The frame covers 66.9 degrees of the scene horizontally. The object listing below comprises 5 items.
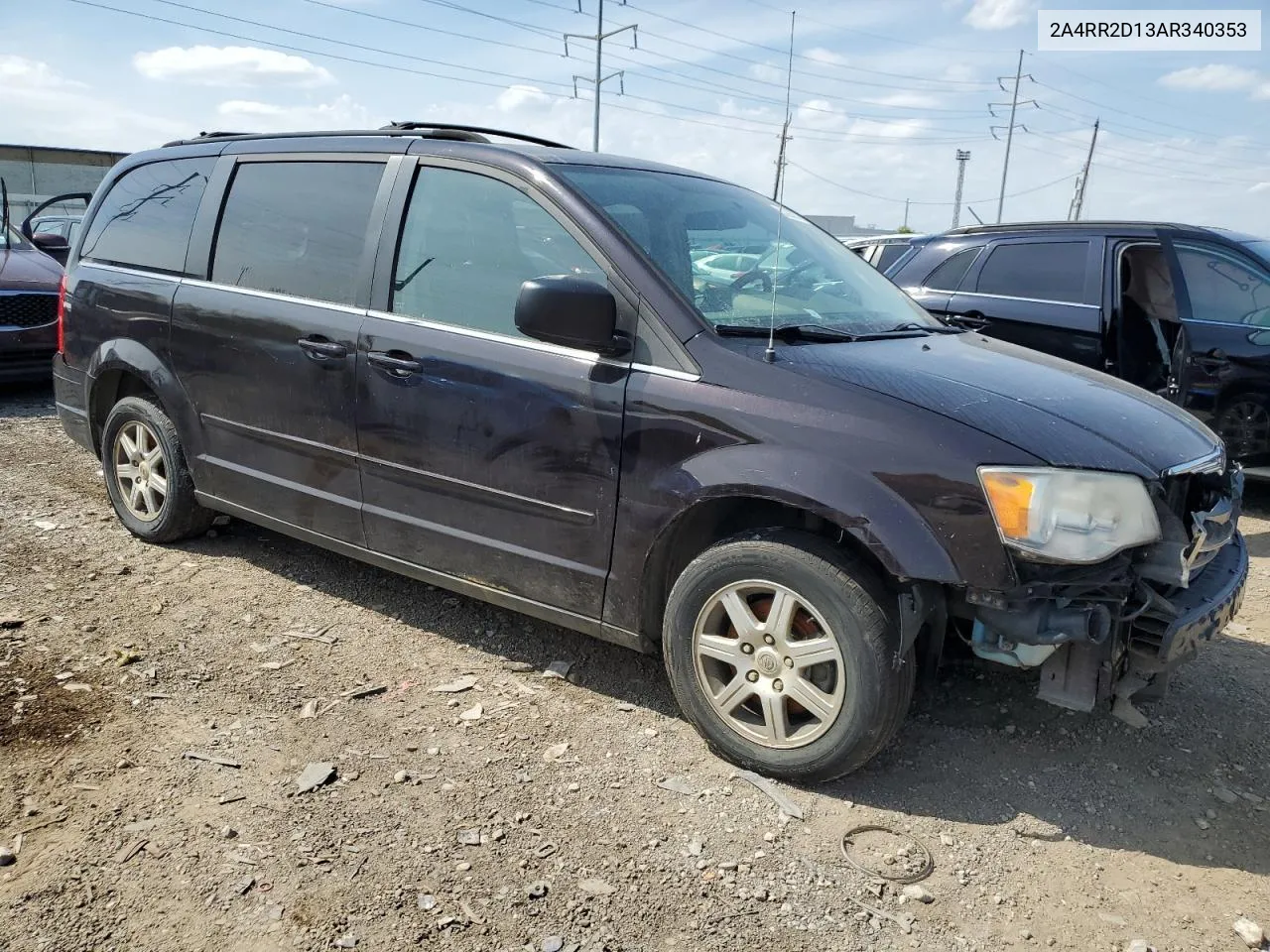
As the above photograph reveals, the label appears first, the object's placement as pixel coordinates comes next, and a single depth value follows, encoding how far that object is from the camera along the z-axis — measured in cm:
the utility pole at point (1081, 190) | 5759
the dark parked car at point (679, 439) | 263
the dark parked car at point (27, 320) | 802
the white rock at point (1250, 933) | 232
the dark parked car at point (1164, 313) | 580
